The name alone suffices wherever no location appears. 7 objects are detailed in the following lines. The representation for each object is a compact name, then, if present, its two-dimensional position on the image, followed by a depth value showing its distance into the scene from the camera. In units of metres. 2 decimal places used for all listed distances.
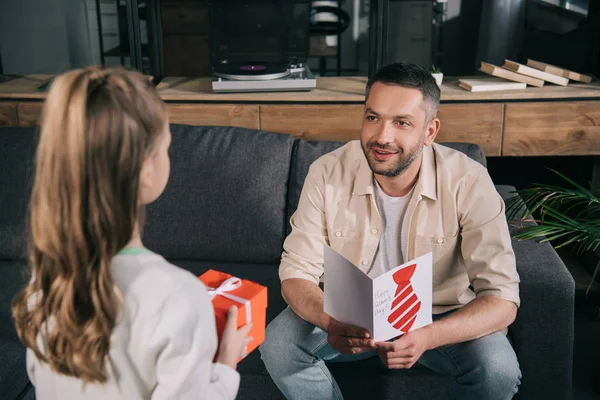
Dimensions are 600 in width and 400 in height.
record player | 2.88
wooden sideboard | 2.60
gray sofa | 2.17
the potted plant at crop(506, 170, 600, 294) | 1.92
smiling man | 1.65
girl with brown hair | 0.92
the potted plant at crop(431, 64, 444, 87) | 2.70
